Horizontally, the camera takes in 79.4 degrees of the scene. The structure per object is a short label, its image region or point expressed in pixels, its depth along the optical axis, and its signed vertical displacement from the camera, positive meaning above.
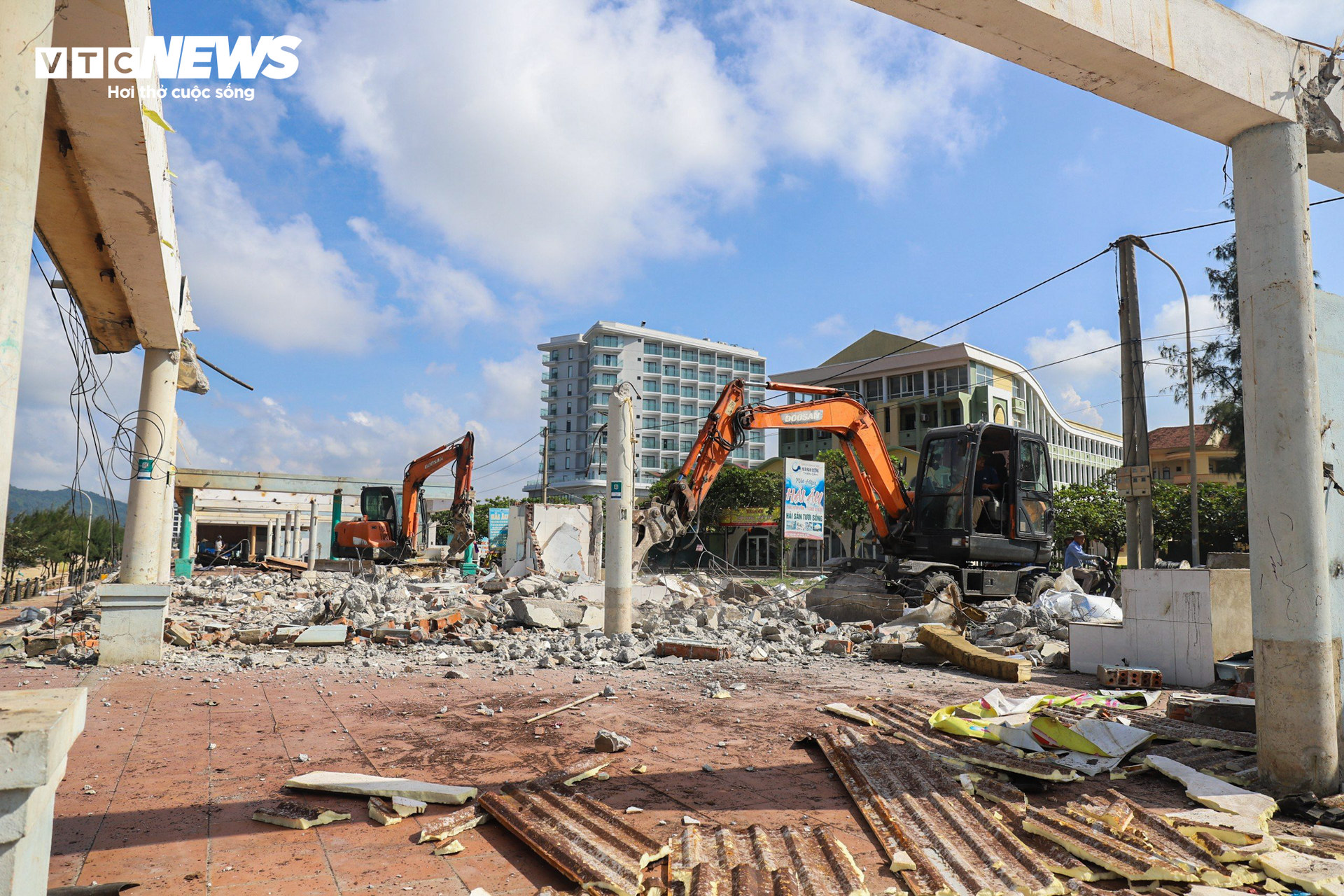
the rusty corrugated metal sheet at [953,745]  4.59 -1.33
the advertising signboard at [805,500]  19.16 +0.86
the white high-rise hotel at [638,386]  91.00 +16.77
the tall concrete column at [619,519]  10.64 +0.19
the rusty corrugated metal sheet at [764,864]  3.08 -1.34
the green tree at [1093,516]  30.47 +0.91
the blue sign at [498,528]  34.88 +0.11
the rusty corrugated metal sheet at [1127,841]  3.29 -1.32
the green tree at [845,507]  35.81 +1.30
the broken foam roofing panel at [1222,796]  3.98 -1.31
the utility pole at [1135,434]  12.40 +1.64
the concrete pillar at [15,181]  2.61 +1.12
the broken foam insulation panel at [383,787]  4.14 -1.35
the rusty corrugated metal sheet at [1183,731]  5.33 -1.32
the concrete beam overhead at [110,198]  4.60 +2.48
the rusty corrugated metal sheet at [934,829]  3.22 -1.34
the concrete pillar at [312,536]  25.84 -0.26
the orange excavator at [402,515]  22.19 +0.43
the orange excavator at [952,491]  12.78 +0.75
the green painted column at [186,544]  22.97 -0.57
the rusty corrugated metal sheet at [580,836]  3.21 -1.34
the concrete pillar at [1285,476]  4.36 +0.38
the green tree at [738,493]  43.28 +2.25
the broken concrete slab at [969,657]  8.44 -1.30
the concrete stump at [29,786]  2.04 -0.67
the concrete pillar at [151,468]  9.11 +0.66
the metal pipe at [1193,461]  14.28 +1.67
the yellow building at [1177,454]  51.38 +5.63
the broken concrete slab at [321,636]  10.41 -1.39
